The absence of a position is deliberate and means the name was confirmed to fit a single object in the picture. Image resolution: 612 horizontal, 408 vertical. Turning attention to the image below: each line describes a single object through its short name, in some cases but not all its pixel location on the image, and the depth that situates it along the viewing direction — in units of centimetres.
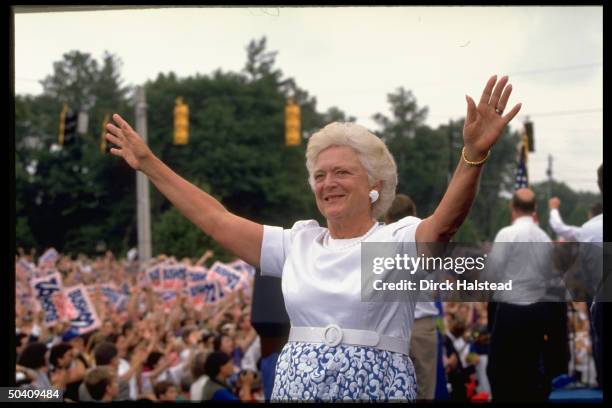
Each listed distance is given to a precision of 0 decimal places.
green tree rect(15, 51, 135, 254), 4825
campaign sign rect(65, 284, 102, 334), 1113
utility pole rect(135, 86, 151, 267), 2257
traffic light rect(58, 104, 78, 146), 2066
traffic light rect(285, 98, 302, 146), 1994
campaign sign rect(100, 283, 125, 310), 1497
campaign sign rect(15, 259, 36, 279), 1748
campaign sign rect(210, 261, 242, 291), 1518
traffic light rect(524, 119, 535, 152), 1484
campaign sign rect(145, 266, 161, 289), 1703
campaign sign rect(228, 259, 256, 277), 1741
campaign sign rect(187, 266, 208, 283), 1580
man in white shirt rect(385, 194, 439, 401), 575
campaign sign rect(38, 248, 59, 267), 1950
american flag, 1137
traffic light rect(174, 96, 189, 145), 2080
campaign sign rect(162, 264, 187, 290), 1656
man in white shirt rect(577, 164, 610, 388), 515
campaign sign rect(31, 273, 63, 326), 1186
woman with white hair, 305
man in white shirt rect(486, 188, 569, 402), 657
